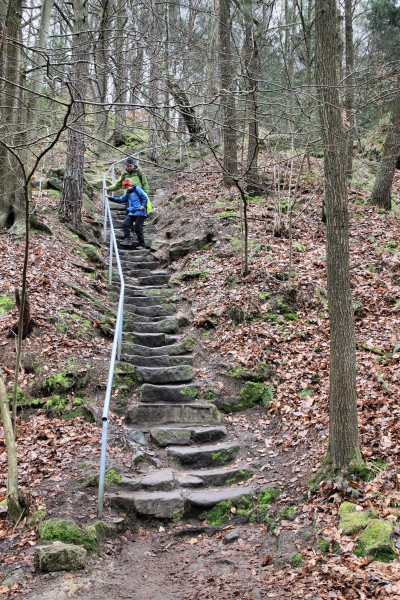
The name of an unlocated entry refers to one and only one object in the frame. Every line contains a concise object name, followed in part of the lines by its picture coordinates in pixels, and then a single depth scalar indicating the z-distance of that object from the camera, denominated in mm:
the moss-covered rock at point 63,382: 7104
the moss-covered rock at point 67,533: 4695
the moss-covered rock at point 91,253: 11688
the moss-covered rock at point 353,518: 4281
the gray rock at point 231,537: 5129
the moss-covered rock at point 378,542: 3906
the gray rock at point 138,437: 6660
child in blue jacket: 12557
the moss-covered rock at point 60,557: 4336
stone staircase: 5586
